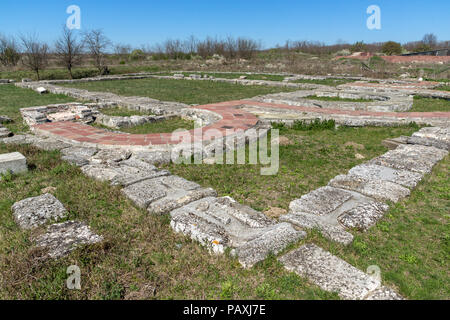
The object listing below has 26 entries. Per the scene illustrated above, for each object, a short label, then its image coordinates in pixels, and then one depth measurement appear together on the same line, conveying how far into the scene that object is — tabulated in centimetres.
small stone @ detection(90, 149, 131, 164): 447
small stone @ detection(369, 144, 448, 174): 403
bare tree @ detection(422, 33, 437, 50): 5391
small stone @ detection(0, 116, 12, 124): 705
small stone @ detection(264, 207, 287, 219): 310
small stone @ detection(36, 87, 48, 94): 1206
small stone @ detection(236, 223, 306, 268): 215
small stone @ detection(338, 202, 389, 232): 274
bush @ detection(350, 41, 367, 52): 4078
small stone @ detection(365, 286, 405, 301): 181
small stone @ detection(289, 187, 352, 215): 295
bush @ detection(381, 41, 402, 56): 3678
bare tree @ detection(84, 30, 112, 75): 2083
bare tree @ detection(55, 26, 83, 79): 1833
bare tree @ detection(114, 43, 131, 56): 3756
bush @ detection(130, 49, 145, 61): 3341
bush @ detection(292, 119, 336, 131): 653
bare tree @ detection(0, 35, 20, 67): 2410
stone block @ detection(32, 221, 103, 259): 223
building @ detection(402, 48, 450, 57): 3152
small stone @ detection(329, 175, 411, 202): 324
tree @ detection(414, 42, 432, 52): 3723
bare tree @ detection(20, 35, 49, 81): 1799
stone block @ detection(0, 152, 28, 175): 378
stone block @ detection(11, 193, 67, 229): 265
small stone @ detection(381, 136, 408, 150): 528
